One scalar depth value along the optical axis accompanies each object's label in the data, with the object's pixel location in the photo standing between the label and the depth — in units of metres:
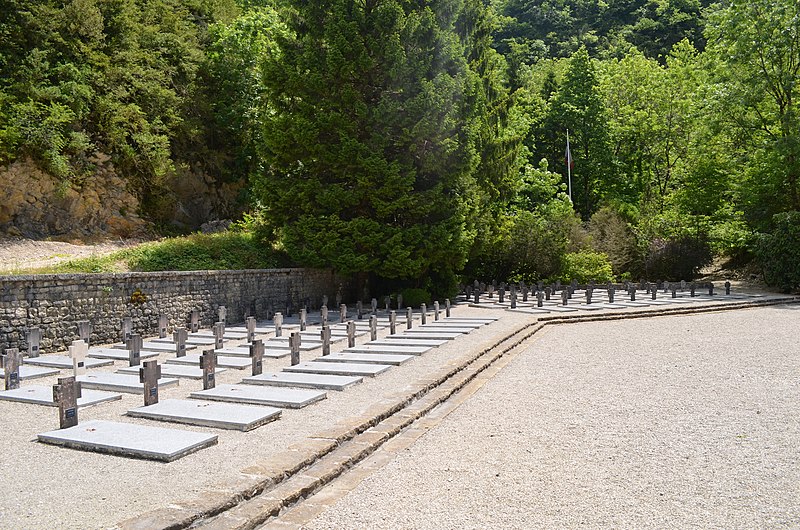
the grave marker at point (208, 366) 7.68
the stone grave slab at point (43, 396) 7.10
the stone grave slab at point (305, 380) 7.86
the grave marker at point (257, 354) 8.70
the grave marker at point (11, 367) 7.85
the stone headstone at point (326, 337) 10.75
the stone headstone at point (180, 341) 10.60
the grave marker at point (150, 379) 6.72
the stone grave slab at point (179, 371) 8.76
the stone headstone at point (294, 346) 9.67
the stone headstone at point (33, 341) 10.51
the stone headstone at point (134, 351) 9.84
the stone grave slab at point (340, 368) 8.85
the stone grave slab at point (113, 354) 10.67
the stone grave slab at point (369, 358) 9.91
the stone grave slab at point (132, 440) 4.93
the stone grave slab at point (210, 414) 5.90
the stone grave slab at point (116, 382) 7.83
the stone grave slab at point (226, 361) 9.66
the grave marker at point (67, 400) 5.76
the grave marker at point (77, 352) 7.79
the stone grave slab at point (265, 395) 6.86
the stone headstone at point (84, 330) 11.52
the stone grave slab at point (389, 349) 10.84
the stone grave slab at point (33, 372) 8.80
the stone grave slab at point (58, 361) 9.73
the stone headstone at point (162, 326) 13.16
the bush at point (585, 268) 26.62
